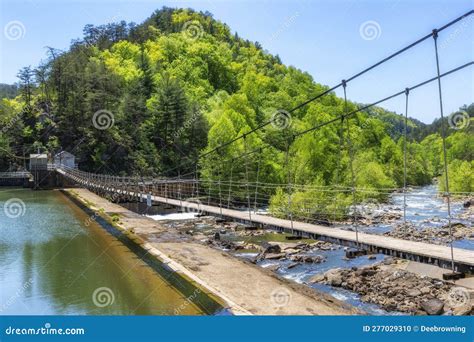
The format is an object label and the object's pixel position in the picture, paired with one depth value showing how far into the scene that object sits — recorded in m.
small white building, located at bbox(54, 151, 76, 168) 50.88
